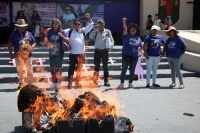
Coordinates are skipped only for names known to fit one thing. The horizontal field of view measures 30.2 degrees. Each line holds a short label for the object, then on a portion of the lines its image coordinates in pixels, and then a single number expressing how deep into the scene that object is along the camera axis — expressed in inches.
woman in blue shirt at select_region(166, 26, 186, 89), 429.7
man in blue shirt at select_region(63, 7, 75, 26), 624.1
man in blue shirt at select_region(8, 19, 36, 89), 400.5
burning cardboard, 225.6
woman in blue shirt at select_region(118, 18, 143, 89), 416.5
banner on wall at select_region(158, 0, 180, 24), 733.3
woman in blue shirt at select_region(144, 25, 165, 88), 427.5
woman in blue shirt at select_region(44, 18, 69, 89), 401.9
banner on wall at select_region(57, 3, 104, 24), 686.5
